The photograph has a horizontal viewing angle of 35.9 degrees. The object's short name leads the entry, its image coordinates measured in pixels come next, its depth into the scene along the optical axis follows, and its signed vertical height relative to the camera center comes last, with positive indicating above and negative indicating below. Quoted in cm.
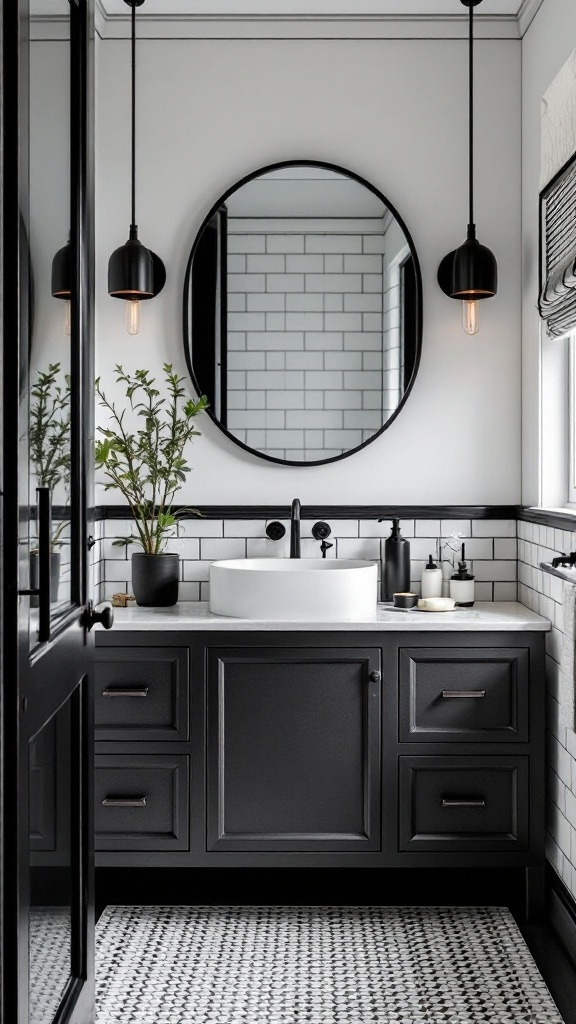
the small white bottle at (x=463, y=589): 284 -35
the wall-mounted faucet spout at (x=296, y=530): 283 -16
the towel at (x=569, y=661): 195 -41
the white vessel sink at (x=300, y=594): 250 -32
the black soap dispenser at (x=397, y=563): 285 -27
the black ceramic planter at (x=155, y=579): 277 -31
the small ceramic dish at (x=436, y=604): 270 -38
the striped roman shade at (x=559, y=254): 222 +60
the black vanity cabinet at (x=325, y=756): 251 -78
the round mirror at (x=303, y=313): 294 +55
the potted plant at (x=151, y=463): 278 +5
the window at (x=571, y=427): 270 +16
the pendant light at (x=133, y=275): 279 +64
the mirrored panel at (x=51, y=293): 138 +32
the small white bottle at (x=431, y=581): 287 -33
